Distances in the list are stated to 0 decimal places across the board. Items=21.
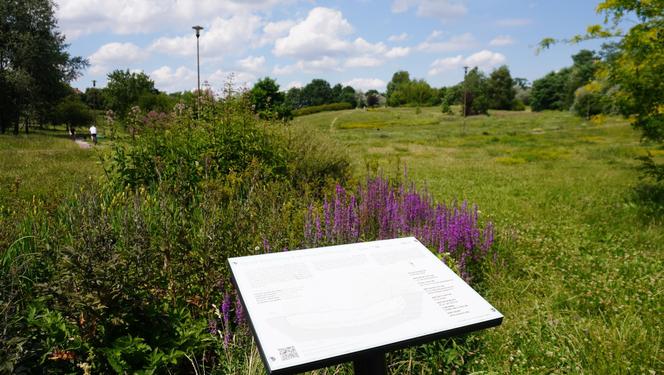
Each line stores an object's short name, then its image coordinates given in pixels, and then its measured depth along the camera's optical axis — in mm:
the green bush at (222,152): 6738
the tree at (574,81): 69062
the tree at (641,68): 8562
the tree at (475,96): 72294
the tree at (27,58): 32281
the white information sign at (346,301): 1889
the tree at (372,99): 107062
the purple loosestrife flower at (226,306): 3199
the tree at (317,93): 114500
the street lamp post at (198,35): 29281
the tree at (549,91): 82500
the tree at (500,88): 86438
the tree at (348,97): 105000
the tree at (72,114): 42844
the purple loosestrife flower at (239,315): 3256
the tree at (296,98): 113412
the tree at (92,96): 75450
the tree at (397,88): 101312
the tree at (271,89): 32500
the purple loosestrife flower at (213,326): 3252
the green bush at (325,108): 83294
